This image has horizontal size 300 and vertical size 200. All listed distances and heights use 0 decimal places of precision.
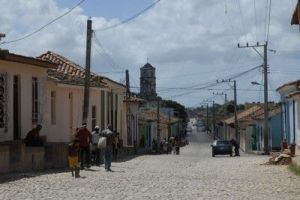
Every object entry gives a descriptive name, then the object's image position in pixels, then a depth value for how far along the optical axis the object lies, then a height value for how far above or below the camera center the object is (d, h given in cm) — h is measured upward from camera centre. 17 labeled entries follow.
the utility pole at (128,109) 5000 +128
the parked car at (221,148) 5384 -176
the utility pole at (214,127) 12641 -24
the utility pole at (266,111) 5334 +114
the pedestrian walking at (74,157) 1947 -88
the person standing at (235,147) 5457 -171
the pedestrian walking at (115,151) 3323 -125
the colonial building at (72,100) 3038 +137
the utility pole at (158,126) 7512 -6
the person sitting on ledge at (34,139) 2348 -43
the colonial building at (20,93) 2309 +120
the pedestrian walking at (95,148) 2596 -84
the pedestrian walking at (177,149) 5935 -200
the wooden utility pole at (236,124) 7857 +19
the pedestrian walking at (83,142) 2269 -53
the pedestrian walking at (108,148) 2277 -74
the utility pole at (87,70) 2919 +244
